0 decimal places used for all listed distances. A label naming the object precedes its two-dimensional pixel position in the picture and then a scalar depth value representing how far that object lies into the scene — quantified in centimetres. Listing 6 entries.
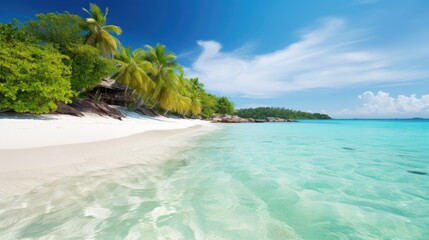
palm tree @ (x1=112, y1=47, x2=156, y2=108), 2003
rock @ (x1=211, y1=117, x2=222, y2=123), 4796
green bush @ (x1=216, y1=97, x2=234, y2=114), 6119
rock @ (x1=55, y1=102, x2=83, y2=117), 1261
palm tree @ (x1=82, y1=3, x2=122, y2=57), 1892
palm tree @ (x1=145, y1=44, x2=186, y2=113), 2356
